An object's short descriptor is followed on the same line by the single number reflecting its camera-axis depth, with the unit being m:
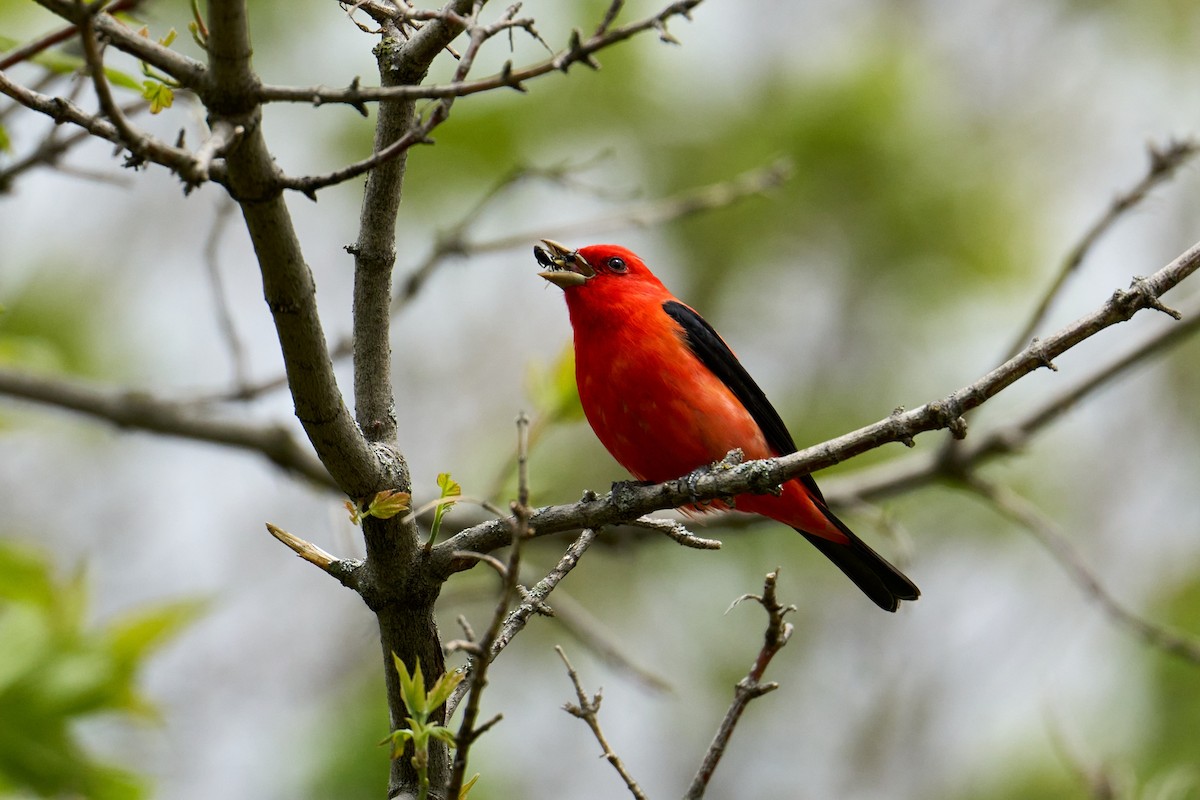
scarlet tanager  10.49
